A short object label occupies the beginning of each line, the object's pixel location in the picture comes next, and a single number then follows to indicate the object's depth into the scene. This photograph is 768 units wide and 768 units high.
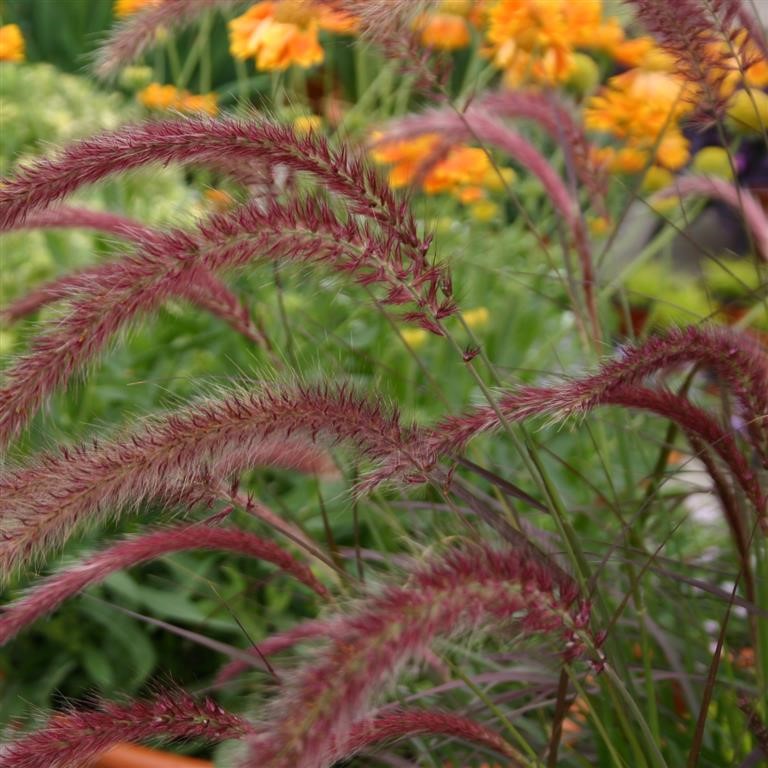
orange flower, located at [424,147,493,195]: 2.17
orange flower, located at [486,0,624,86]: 1.79
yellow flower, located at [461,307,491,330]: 2.08
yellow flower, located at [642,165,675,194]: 2.23
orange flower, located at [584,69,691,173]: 1.99
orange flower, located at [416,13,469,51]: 2.12
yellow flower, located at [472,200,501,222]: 2.43
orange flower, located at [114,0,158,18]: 2.05
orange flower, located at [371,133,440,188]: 2.05
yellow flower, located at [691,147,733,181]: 2.14
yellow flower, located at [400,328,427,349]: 1.91
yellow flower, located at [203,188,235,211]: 1.14
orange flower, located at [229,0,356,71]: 1.74
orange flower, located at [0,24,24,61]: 1.81
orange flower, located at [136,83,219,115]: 2.15
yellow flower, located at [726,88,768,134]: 1.36
